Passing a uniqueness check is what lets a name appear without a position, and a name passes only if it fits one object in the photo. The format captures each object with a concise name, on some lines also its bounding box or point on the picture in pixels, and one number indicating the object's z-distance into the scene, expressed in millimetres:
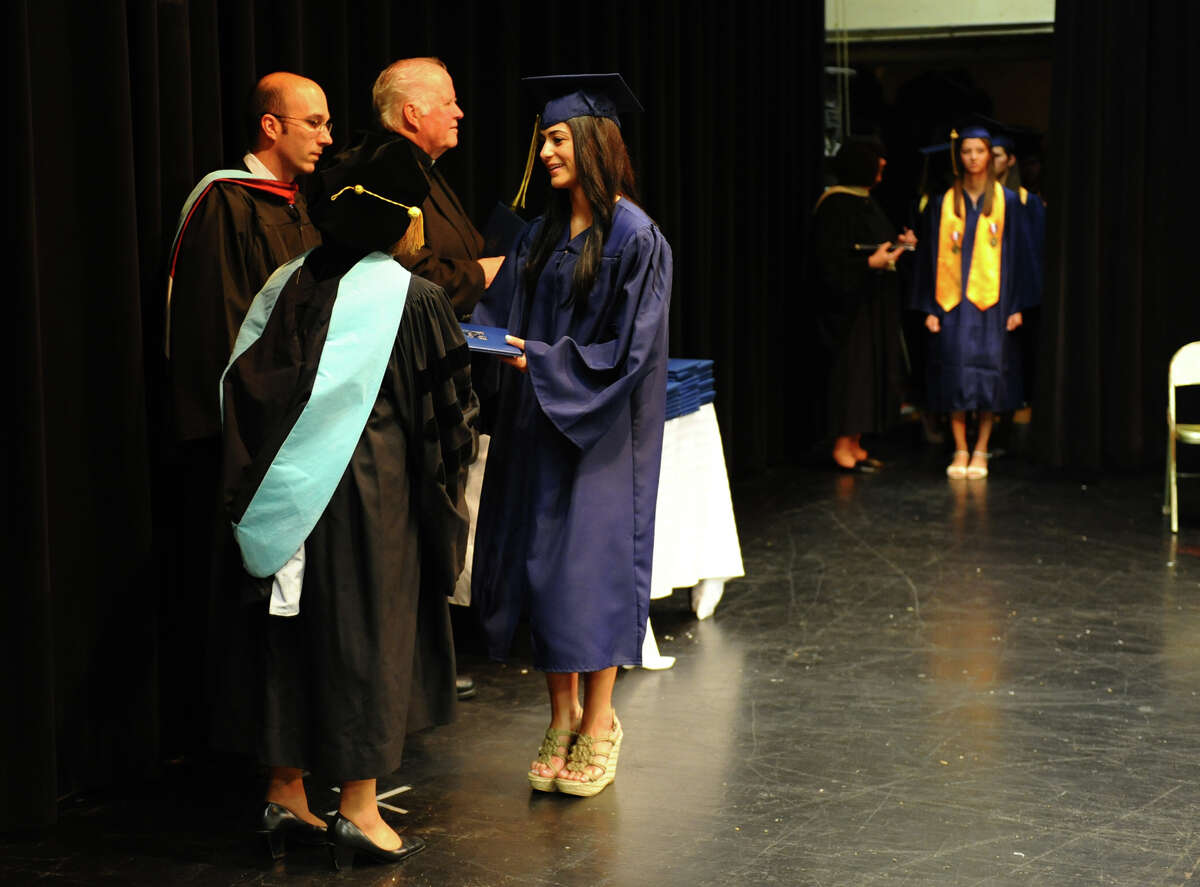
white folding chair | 5918
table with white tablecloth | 4449
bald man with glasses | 3285
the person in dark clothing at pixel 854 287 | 7676
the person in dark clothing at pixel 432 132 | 3744
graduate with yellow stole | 7555
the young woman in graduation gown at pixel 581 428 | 3090
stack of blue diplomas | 4465
